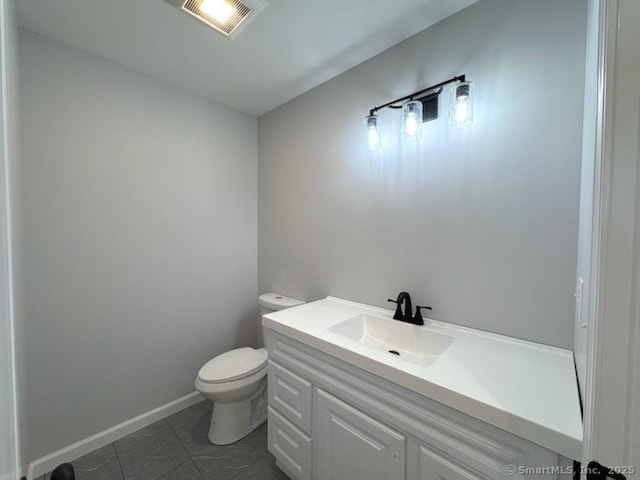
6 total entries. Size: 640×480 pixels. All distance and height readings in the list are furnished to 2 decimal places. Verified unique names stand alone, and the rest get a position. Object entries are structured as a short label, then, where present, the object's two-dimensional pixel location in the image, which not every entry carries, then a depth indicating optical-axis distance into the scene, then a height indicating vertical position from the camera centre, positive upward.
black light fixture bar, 1.21 +0.74
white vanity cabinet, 0.72 -0.72
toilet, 1.55 -1.02
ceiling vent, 1.21 +1.10
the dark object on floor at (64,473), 0.52 -0.51
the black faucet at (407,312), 1.34 -0.44
